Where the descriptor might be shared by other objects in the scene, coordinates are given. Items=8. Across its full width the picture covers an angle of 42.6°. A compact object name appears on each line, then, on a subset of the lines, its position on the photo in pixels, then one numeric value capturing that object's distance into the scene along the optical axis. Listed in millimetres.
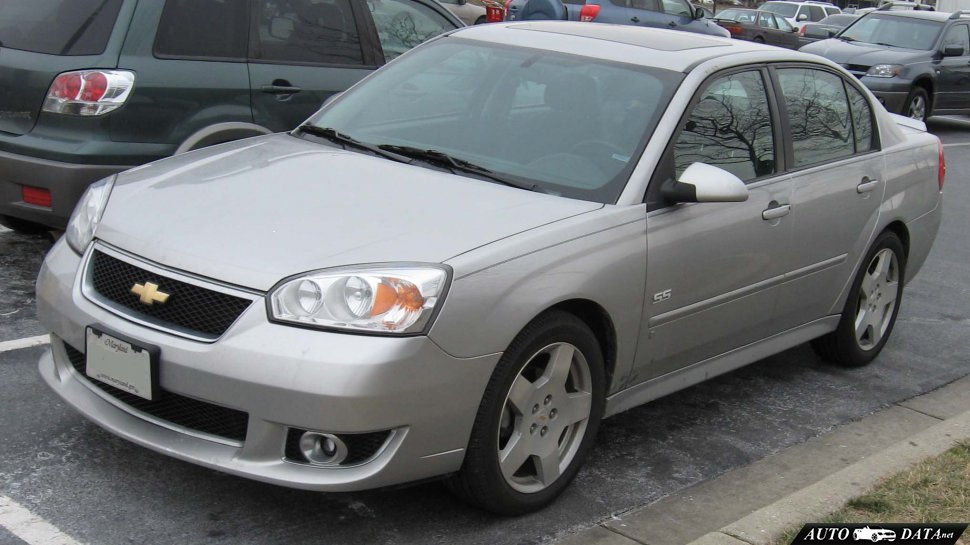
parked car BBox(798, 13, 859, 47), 27812
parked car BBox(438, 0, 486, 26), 24516
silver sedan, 3594
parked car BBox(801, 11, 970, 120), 16609
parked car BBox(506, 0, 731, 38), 21031
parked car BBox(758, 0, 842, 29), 37969
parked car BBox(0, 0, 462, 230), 6074
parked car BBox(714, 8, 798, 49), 32259
